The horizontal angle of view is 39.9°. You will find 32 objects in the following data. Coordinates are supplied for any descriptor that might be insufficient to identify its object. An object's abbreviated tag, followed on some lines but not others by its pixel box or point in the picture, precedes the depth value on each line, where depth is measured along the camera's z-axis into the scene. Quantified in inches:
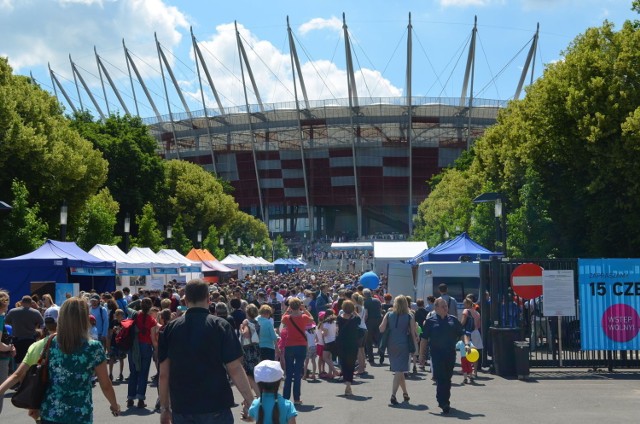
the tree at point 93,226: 1838.1
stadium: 4537.4
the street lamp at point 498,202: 1088.2
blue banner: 742.5
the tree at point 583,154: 1211.9
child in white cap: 272.2
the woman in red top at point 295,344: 565.0
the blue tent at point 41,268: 994.7
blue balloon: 1339.8
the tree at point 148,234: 2212.1
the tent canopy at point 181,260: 1563.9
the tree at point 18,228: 1397.6
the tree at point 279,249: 4788.9
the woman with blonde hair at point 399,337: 565.6
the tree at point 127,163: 2527.1
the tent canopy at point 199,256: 1888.7
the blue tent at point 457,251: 1173.1
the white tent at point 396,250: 1627.2
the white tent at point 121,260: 1274.6
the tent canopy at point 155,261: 1397.9
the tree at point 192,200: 3075.8
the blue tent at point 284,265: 3058.6
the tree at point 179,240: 2650.1
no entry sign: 740.6
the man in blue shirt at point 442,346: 522.0
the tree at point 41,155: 1448.1
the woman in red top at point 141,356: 554.9
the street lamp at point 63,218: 1200.2
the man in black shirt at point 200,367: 255.8
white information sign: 737.6
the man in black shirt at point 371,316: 864.3
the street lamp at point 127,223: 1748.3
